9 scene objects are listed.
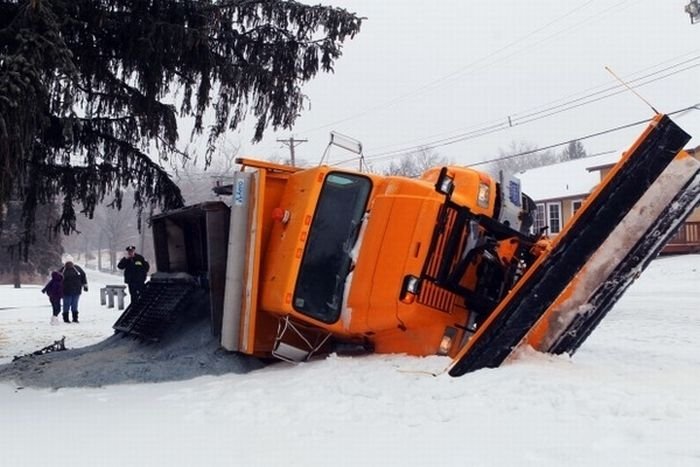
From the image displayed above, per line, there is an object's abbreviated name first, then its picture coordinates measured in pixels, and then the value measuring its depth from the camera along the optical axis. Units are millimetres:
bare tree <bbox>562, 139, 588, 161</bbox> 79000
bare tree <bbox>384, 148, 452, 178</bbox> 55197
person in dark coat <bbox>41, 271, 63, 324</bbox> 15984
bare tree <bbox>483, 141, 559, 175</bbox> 85862
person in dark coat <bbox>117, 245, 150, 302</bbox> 13844
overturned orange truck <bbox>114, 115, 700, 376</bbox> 5262
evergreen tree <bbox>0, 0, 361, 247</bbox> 8008
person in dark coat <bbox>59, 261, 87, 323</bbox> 15961
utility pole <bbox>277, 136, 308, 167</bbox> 43625
